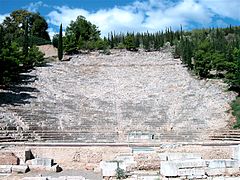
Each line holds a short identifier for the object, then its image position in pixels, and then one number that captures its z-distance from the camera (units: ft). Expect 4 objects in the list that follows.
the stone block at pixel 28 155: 39.22
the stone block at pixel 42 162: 36.77
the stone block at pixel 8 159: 37.32
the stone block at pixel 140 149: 41.25
